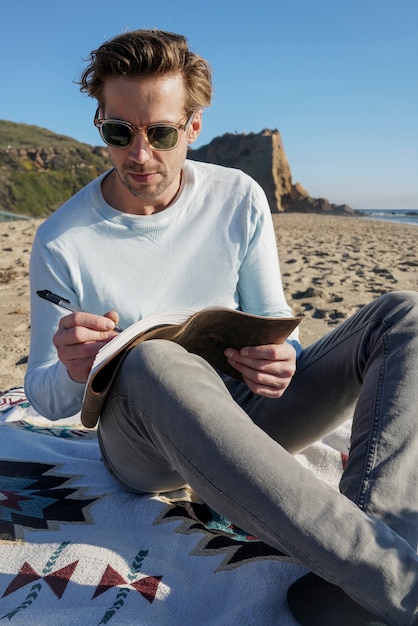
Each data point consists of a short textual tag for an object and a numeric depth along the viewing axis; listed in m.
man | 1.21
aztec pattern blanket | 1.38
